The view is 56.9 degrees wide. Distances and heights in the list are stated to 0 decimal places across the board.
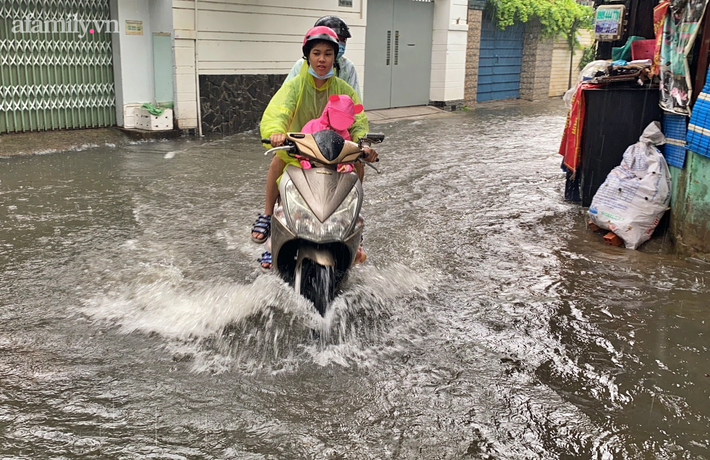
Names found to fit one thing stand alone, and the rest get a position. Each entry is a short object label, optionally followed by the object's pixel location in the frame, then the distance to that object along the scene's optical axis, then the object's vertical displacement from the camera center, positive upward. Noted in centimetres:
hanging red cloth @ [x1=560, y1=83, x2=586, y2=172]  655 -55
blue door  1803 +33
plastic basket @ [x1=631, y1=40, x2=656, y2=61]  688 +28
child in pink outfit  393 -28
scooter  359 -78
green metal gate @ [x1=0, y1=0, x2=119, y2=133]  930 +0
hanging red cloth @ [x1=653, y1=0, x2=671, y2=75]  588 +46
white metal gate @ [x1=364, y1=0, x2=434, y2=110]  1452 +43
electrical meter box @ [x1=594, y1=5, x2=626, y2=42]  751 +61
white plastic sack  554 -97
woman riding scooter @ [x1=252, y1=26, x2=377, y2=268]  406 -19
